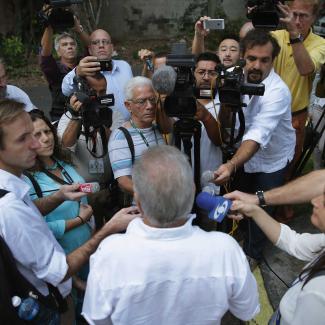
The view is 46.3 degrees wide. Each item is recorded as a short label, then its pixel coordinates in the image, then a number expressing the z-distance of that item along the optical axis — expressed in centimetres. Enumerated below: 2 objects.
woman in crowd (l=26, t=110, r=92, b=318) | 216
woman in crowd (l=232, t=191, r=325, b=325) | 120
